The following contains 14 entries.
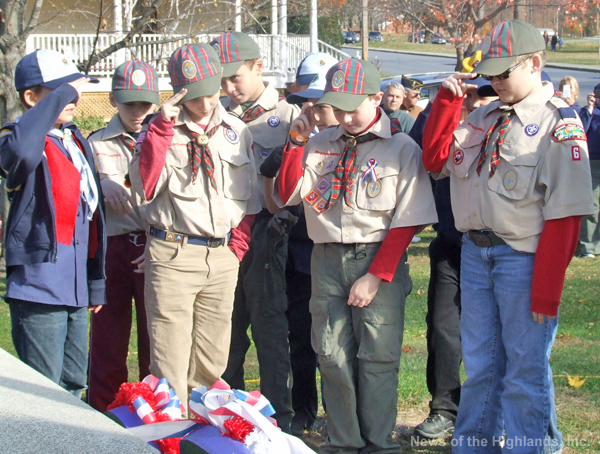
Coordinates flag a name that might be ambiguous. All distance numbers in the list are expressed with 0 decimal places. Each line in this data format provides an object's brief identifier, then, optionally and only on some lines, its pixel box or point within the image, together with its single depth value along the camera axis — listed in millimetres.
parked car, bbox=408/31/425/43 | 51681
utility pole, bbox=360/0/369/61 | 23531
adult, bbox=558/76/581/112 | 8883
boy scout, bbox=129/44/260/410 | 3660
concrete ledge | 2186
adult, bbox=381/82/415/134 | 7714
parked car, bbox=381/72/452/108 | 14278
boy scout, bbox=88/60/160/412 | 4297
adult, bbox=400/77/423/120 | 7602
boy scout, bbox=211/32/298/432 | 4227
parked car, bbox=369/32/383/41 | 53594
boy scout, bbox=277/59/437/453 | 3607
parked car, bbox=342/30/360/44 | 51328
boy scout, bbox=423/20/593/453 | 3131
